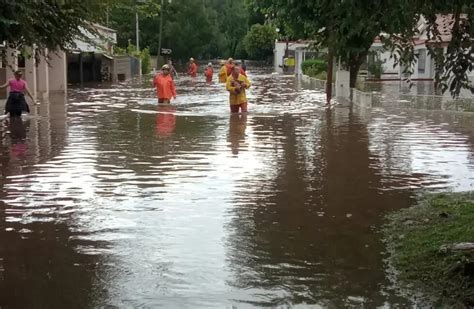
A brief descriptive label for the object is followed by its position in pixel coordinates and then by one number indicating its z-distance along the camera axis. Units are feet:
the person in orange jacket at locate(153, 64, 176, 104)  71.10
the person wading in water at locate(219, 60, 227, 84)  96.86
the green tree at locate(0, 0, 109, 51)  33.71
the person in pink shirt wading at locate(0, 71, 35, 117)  56.95
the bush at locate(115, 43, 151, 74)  177.28
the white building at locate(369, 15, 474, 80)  142.92
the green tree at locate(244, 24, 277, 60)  260.42
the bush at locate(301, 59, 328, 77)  134.41
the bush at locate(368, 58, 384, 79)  145.38
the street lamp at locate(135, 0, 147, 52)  207.82
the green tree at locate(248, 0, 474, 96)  16.88
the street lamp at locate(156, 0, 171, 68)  239.81
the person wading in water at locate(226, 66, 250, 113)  58.44
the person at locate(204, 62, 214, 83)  128.47
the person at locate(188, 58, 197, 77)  157.02
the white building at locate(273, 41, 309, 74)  222.85
